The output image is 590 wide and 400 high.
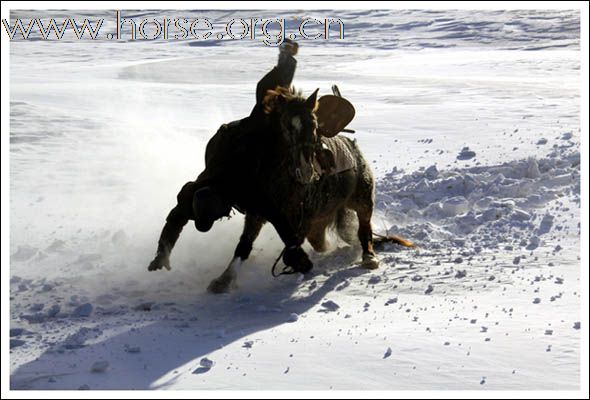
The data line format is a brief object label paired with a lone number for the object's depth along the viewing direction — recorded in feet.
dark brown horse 41.29
